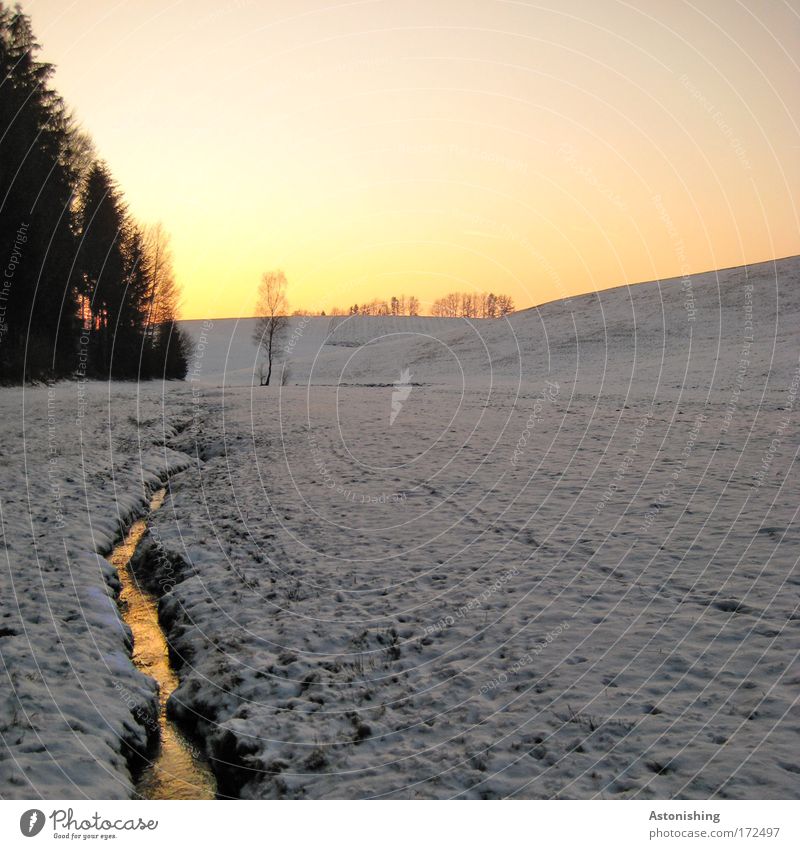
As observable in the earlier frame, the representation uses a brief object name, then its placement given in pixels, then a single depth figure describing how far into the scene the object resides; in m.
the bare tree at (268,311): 67.68
